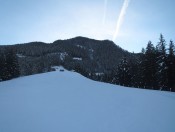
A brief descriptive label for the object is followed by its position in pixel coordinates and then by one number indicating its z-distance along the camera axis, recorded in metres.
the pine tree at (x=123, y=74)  48.82
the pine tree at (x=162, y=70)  38.12
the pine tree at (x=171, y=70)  37.50
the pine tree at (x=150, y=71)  43.19
